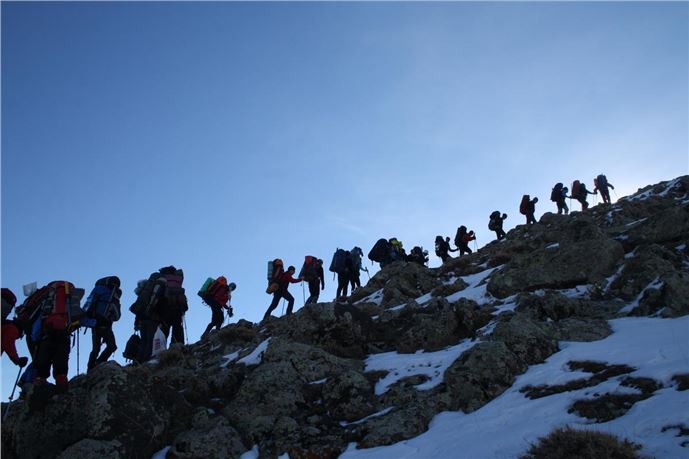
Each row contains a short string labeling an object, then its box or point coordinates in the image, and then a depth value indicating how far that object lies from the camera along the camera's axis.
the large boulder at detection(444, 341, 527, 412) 7.52
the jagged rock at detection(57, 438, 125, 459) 6.75
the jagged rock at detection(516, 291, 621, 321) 10.45
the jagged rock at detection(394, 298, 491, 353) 10.74
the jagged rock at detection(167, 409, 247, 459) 7.11
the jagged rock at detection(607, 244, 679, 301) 10.86
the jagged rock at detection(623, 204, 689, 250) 13.65
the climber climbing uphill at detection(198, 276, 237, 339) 16.36
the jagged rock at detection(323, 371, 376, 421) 8.12
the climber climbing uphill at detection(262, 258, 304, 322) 16.75
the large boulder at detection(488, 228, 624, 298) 12.71
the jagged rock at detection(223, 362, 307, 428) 8.30
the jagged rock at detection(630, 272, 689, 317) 9.11
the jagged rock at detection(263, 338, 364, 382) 9.73
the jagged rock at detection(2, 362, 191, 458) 7.22
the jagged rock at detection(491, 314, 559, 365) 8.48
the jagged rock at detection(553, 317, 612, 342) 9.01
